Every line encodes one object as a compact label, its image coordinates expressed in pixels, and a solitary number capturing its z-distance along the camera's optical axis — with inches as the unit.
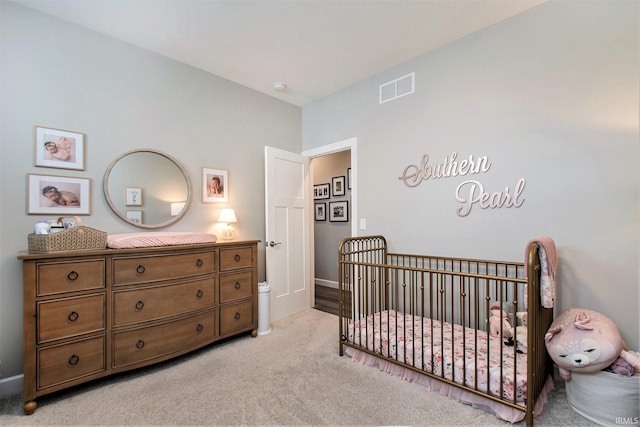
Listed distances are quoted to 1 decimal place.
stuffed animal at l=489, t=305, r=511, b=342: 73.1
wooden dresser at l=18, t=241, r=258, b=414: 64.1
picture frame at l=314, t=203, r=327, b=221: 189.5
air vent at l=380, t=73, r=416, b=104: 103.2
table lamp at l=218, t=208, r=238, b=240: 108.7
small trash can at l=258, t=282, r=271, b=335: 108.7
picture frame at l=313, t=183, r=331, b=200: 186.7
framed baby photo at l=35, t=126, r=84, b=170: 76.5
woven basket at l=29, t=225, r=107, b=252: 66.9
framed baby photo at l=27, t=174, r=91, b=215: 75.2
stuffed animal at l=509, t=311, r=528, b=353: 68.8
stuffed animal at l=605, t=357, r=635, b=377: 55.2
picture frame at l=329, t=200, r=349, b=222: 176.5
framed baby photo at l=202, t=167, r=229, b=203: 109.1
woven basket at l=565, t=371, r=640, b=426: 54.7
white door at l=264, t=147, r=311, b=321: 119.7
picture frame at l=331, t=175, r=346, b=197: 177.6
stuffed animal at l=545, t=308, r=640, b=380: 54.8
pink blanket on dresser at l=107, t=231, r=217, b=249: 76.7
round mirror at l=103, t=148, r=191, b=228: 88.7
